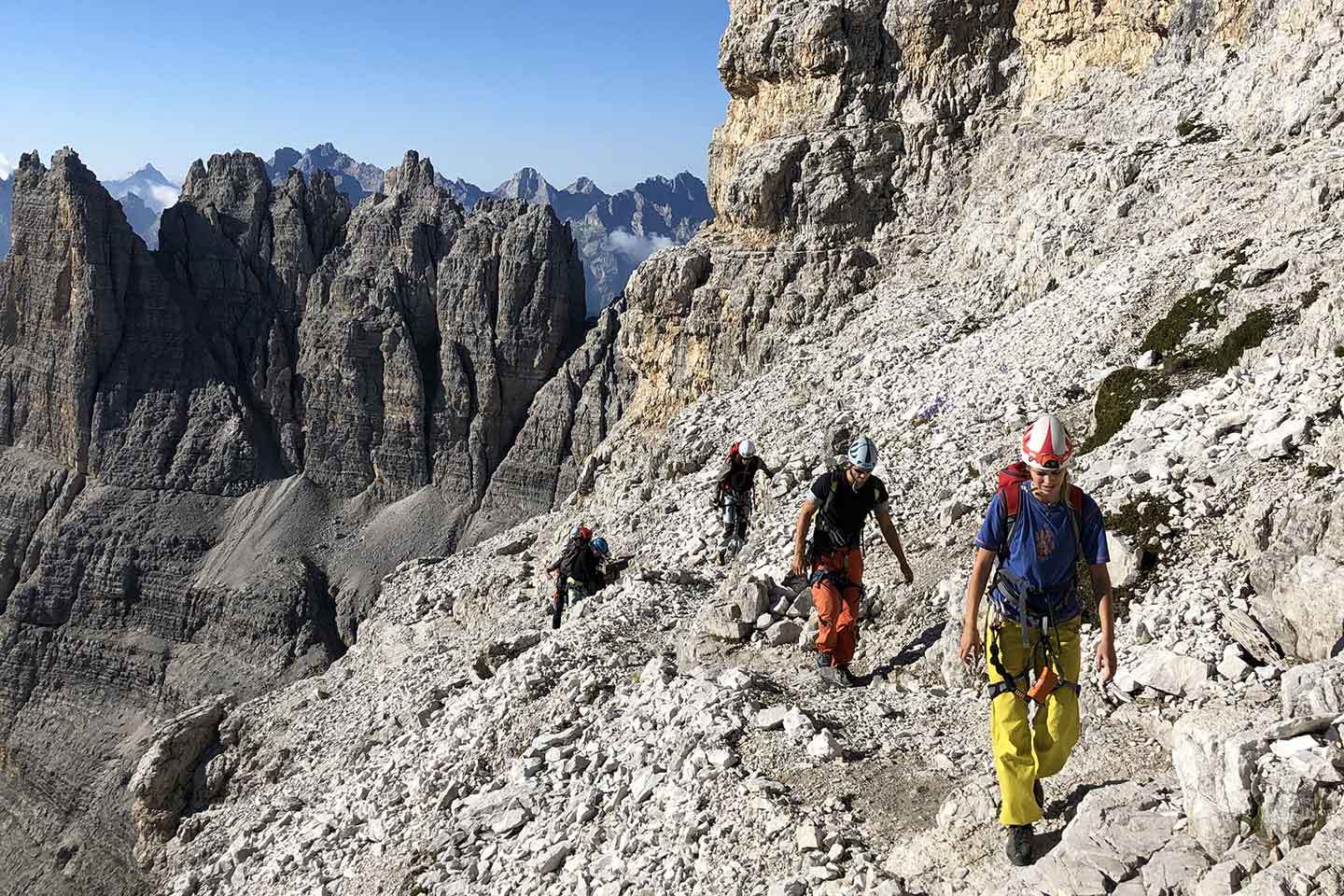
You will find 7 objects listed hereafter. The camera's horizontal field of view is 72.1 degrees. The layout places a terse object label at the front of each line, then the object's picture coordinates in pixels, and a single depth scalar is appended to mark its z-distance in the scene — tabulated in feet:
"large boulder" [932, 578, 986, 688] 31.37
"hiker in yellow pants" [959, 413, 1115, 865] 21.18
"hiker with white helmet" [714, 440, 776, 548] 55.36
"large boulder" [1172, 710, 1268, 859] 17.61
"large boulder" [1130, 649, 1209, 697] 25.72
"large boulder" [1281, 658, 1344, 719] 19.10
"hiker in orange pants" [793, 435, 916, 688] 33.22
